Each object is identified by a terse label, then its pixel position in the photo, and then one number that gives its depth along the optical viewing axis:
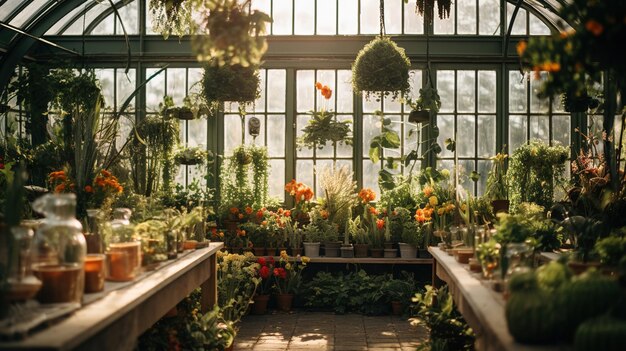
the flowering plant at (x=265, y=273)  6.88
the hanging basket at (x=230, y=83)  6.10
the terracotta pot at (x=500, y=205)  7.39
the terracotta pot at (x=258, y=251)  7.56
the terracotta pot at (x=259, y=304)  7.23
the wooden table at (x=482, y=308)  2.29
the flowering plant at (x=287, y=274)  7.16
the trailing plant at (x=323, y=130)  7.80
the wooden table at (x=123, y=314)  2.11
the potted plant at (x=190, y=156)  7.50
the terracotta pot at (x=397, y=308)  7.20
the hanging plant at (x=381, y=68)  6.06
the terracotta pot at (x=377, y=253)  7.50
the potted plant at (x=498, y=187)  7.41
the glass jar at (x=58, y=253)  2.49
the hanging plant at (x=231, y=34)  2.91
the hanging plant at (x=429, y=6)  4.91
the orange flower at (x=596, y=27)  1.86
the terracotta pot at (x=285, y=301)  7.34
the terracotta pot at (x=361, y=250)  7.53
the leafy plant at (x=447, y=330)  4.68
